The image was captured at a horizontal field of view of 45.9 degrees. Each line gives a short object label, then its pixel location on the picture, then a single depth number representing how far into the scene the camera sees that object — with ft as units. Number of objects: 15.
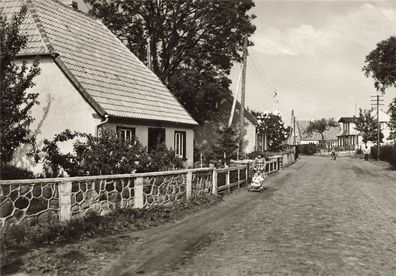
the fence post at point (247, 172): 71.46
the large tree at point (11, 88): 37.80
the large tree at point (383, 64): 102.68
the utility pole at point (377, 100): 204.17
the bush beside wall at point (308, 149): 279.49
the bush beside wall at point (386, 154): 128.67
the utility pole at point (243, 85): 100.26
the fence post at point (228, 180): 59.31
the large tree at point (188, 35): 111.24
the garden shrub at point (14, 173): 49.15
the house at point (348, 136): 302.86
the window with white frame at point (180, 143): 77.87
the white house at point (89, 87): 56.90
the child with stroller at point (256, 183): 61.77
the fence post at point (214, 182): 53.57
